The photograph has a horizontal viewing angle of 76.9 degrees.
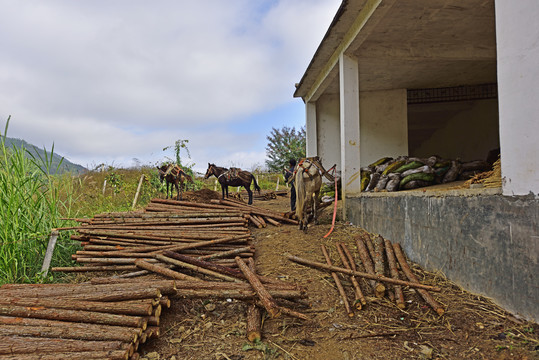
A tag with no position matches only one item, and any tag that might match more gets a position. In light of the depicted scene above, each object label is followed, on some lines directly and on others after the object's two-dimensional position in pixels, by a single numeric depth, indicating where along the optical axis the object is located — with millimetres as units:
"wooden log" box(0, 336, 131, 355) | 2818
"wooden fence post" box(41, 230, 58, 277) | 5191
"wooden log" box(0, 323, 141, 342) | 2986
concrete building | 3025
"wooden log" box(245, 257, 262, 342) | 3424
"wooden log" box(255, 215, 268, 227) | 7386
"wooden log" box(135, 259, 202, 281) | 4398
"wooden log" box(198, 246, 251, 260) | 5223
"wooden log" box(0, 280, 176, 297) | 3750
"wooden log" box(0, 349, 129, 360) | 2738
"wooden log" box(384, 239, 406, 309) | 3871
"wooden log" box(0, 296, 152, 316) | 3334
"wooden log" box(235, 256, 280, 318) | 3475
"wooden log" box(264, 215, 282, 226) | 7479
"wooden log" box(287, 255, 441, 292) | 3931
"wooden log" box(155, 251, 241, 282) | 4509
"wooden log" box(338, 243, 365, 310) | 3900
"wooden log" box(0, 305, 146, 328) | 3186
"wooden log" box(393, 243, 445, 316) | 3634
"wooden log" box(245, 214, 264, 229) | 7270
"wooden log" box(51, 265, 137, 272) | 5156
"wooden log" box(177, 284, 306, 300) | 3805
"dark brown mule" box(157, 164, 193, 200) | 9092
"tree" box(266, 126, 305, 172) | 24248
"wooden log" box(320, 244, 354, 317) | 3836
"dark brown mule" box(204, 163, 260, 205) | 10078
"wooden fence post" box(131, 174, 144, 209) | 10807
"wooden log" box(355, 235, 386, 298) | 4109
